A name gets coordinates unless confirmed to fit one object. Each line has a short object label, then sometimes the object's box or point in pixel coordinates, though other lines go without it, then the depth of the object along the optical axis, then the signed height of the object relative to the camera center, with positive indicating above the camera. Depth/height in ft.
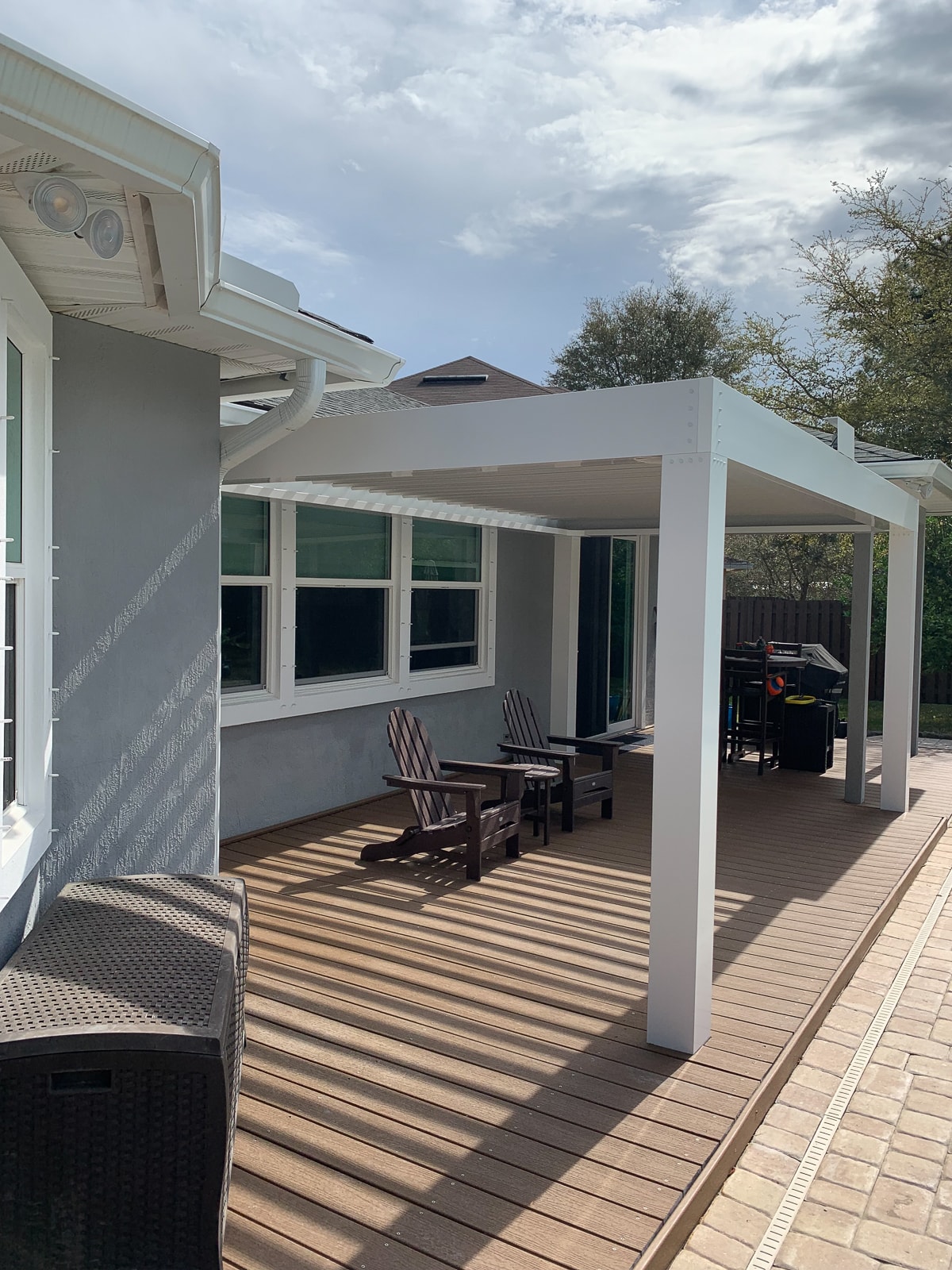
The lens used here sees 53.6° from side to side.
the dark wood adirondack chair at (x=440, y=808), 17.30 -3.87
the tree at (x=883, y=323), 53.93 +18.01
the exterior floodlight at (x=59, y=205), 6.57 +2.82
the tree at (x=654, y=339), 81.10 +23.54
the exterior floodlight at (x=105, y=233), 7.20 +2.85
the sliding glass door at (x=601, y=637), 31.45 -1.03
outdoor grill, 36.14 -2.64
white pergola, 10.09 +1.75
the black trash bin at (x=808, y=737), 28.19 -3.79
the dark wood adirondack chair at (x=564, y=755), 21.01 -3.42
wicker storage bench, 6.40 -3.67
